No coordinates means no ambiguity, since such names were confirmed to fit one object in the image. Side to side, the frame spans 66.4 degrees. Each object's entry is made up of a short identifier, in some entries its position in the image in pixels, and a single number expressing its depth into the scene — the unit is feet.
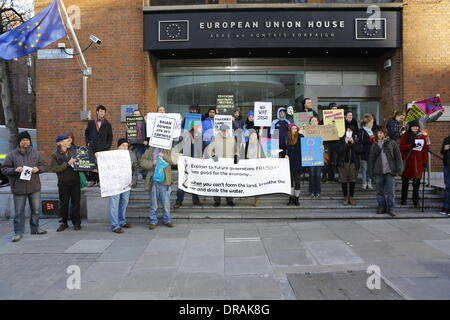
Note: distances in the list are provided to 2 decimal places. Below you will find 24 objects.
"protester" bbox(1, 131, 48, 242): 21.91
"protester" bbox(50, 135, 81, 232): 23.58
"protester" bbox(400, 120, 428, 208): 26.78
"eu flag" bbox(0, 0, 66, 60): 26.68
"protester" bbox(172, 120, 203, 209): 26.20
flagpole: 34.46
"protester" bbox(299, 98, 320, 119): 30.66
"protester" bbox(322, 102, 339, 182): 29.84
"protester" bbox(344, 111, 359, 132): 30.01
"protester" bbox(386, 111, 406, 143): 30.22
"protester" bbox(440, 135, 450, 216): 25.86
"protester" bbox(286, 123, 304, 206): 26.71
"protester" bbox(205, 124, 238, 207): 25.19
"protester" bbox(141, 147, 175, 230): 23.38
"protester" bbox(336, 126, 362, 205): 26.91
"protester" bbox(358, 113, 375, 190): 29.25
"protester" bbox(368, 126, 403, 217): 25.18
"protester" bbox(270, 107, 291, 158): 29.32
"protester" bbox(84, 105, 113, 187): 27.61
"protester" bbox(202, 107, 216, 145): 28.78
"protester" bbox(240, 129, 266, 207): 25.77
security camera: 35.60
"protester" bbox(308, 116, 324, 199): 27.73
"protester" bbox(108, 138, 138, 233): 23.09
